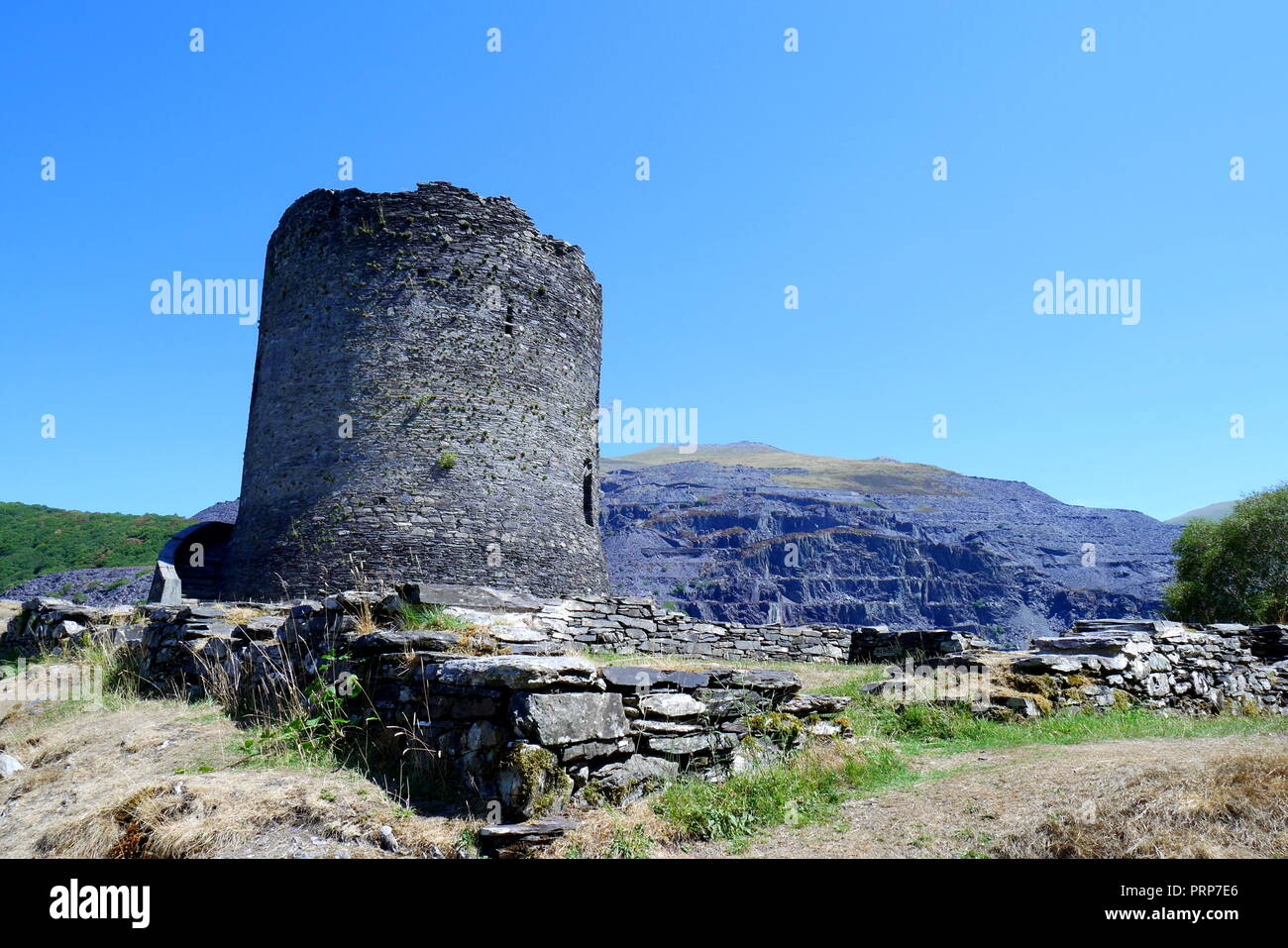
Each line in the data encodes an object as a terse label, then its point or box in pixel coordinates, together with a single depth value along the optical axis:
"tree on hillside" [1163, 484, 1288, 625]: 26.12
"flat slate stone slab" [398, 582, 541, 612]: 7.50
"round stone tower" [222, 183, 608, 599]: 15.89
